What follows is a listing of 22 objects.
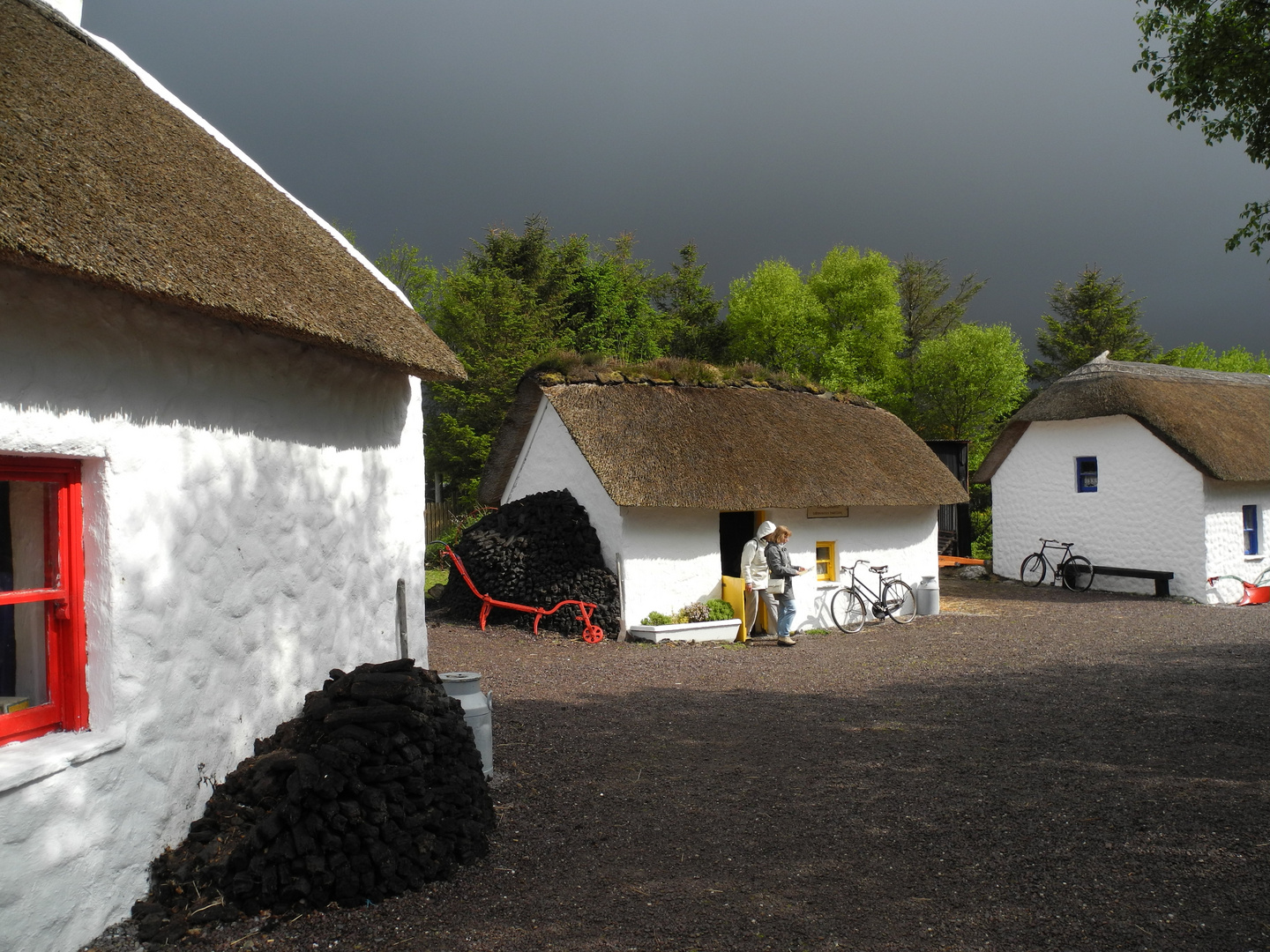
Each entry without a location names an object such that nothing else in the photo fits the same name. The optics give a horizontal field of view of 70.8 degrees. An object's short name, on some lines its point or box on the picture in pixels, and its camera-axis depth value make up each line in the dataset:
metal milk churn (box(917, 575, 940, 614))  15.05
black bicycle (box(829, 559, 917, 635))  13.90
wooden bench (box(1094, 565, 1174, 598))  17.39
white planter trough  12.23
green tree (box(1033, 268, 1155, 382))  39.06
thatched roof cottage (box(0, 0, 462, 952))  3.46
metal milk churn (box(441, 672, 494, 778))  5.50
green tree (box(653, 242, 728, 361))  36.06
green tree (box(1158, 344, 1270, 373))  41.19
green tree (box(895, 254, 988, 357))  41.22
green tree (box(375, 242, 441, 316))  35.28
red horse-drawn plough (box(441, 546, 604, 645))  12.19
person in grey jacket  12.26
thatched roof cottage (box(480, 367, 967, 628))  12.52
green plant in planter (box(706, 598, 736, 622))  12.78
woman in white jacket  12.31
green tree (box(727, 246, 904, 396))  35.50
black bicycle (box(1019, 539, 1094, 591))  18.84
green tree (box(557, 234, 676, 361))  30.88
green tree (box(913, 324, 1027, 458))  34.44
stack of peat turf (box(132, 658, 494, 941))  3.94
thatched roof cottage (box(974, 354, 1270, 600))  17.05
